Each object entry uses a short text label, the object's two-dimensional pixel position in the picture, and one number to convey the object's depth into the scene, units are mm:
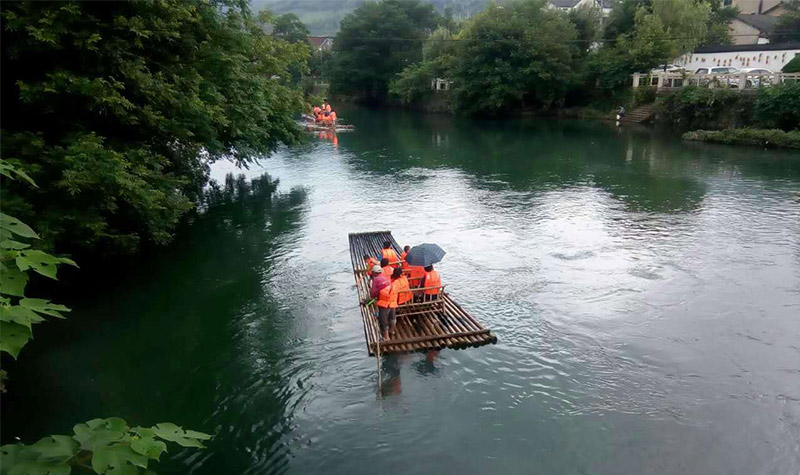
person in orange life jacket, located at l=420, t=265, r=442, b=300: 11477
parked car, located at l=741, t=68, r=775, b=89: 37759
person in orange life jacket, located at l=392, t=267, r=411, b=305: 10648
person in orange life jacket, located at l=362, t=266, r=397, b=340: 10453
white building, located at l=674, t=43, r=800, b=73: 46938
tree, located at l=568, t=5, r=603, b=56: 54500
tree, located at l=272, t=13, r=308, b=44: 75062
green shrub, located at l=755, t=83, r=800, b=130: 34094
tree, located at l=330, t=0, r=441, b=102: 68125
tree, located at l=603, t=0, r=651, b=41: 55000
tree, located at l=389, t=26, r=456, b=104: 59250
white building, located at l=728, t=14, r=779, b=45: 57656
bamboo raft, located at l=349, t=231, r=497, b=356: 10336
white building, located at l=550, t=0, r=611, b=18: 83062
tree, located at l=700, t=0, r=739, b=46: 57094
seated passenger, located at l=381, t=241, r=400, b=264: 13000
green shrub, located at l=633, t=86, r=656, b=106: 46959
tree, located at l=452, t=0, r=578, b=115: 50188
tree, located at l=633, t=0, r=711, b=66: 47250
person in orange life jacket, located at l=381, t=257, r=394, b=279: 11630
